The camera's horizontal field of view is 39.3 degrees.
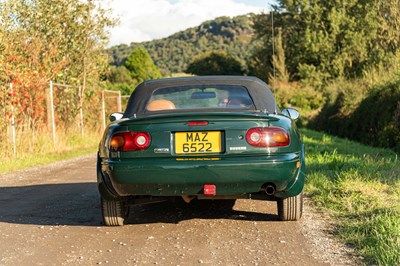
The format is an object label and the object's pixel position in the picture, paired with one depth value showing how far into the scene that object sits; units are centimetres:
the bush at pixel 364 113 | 1590
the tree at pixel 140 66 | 7131
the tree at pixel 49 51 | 1362
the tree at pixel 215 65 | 6756
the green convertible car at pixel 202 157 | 455
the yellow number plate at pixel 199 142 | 460
